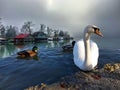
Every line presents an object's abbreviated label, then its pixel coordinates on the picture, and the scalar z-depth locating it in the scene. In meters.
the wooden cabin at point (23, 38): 28.60
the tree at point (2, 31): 40.05
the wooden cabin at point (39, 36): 32.02
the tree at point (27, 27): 42.42
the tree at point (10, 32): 43.53
